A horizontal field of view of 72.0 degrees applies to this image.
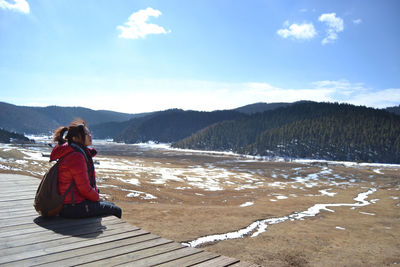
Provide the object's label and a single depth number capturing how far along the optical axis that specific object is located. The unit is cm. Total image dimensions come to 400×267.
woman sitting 524
